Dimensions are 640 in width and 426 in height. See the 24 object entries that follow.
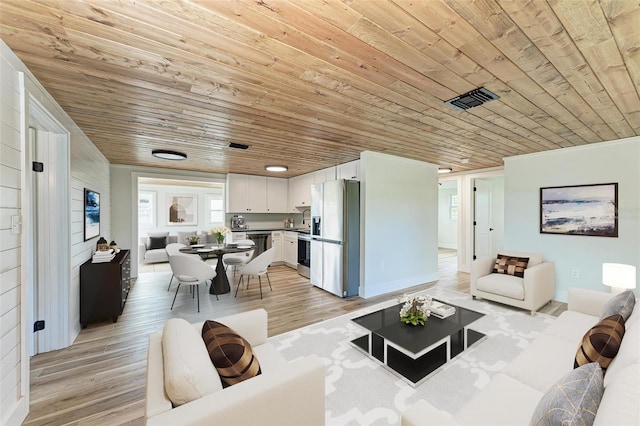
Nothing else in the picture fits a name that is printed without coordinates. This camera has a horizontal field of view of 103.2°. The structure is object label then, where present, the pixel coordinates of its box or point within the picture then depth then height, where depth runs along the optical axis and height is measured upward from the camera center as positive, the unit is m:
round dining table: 4.36 -0.82
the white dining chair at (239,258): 5.16 -0.99
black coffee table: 2.12 -1.11
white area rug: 1.79 -1.39
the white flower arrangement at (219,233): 4.69 -0.41
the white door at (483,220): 6.06 -0.22
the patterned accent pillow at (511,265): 3.71 -0.82
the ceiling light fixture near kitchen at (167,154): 3.82 +0.87
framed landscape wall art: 3.58 +0.02
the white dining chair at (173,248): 4.63 -0.70
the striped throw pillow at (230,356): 1.25 -0.75
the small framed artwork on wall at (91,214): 3.26 -0.04
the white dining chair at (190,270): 3.63 -0.86
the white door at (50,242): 2.44 -0.31
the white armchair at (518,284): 3.30 -1.02
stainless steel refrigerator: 4.20 -0.46
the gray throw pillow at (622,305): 1.73 -0.67
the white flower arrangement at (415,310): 2.42 -0.96
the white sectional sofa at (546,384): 0.81 -0.97
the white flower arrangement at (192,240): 5.07 -0.59
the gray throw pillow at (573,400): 0.84 -0.68
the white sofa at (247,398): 0.96 -0.77
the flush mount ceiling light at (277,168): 5.21 +0.88
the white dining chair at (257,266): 4.14 -0.91
